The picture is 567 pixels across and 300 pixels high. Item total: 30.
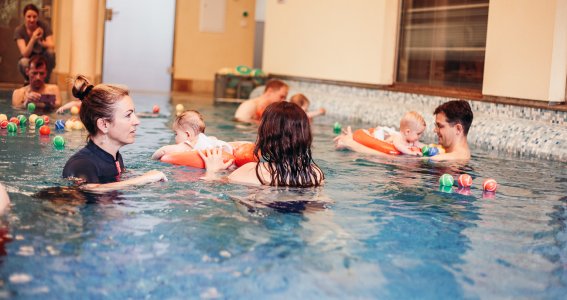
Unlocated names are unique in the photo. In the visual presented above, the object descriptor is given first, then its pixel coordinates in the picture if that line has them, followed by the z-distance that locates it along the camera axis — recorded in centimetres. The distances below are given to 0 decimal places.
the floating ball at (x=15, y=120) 840
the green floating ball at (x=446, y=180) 586
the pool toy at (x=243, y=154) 621
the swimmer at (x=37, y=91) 1134
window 994
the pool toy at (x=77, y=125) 860
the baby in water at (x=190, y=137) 653
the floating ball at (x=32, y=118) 895
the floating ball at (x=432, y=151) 763
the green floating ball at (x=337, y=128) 1031
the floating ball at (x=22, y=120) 862
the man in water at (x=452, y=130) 745
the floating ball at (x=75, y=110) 1048
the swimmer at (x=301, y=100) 1036
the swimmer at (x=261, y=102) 1084
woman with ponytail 477
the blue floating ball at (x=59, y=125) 841
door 1853
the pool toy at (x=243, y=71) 1612
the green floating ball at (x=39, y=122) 862
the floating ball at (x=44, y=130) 784
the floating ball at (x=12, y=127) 787
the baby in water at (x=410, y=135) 773
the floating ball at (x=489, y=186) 580
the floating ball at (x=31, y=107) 1072
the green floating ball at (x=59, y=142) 689
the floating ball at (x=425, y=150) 769
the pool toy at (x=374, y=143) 777
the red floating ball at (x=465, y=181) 588
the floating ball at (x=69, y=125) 855
